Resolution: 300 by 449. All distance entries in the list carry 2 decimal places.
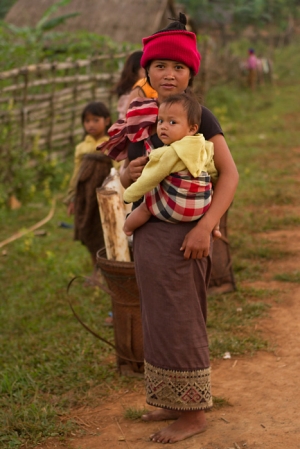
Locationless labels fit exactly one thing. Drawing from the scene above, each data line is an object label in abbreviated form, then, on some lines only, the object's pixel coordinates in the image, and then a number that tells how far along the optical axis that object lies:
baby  4.89
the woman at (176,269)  5.15
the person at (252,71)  34.81
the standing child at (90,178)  8.82
